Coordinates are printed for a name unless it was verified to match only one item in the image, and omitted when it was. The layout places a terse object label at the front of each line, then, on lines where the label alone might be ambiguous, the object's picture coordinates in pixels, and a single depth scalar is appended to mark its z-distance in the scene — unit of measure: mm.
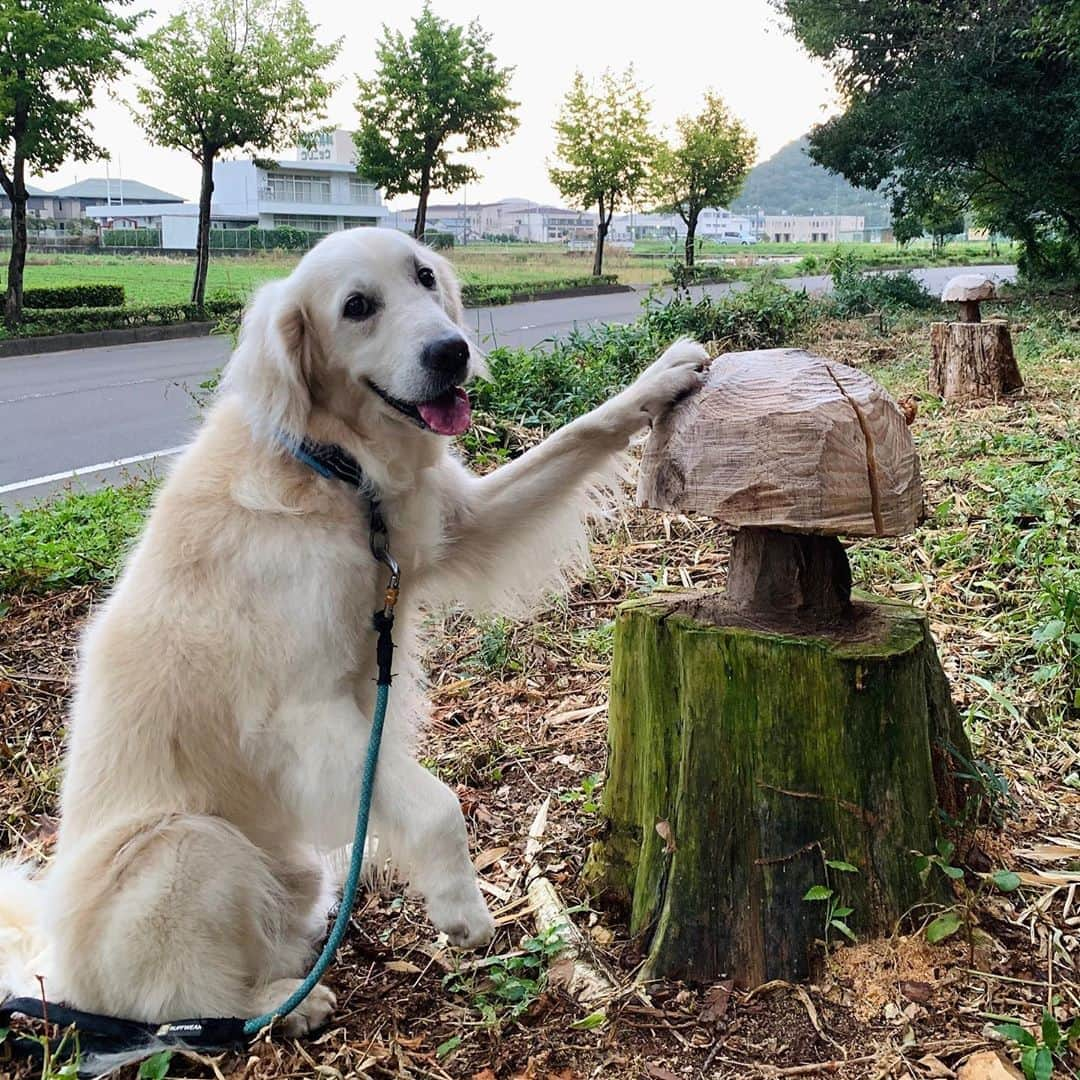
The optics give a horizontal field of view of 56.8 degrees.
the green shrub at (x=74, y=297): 21250
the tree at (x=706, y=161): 34906
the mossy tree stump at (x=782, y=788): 2316
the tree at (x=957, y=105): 15828
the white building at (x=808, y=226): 121250
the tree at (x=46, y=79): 17578
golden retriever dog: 2486
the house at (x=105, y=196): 86875
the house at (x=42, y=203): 79781
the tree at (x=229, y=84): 21141
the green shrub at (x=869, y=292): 16422
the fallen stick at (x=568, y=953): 2458
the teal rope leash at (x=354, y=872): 2332
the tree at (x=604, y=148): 33875
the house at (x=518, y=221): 81344
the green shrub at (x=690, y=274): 11906
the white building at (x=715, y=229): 76381
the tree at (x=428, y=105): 27094
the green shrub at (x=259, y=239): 41188
